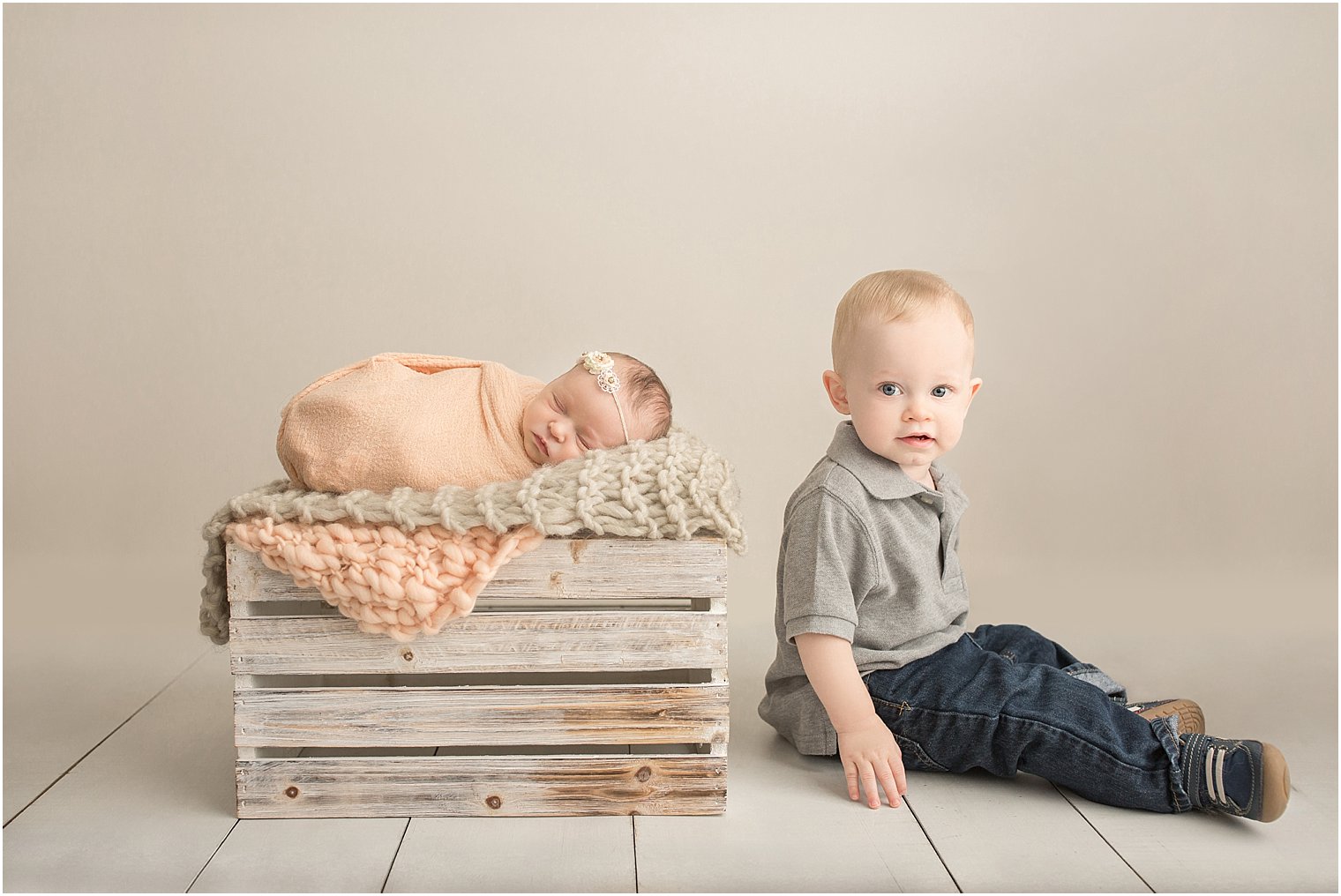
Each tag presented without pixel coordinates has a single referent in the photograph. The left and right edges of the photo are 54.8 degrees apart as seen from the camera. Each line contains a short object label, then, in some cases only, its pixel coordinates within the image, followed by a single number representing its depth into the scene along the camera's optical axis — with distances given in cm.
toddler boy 160
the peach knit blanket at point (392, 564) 147
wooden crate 153
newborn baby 159
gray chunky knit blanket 148
